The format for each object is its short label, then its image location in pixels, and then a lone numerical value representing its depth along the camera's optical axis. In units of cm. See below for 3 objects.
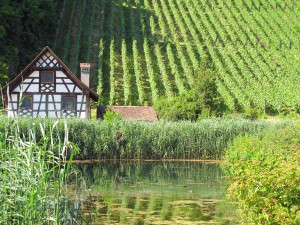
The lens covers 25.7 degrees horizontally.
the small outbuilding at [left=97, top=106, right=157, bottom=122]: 4656
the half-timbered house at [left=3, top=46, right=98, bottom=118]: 4381
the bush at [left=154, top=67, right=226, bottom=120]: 4819
